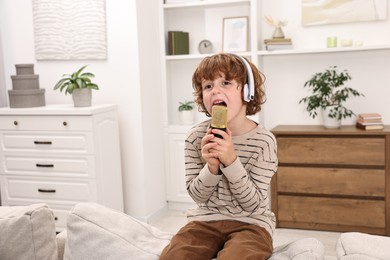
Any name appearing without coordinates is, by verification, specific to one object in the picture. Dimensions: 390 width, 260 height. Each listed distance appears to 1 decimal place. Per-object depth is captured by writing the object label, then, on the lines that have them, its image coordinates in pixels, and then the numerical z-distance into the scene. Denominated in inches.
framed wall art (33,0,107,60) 139.7
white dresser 125.5
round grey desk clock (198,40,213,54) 150.1
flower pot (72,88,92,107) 129.6
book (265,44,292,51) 138.6
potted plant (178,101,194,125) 152.7
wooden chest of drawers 125.8
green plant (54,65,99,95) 129.6
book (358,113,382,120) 130.0
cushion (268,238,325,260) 46.5
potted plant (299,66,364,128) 133.5
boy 54.4
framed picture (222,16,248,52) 144.9
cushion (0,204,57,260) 50.1
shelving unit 143.1
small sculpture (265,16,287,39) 139.8
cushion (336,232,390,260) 42.8
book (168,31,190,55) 149.5
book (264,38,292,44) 137.9
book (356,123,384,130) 128.9
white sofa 50.1
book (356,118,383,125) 129.6
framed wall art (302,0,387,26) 134.7
